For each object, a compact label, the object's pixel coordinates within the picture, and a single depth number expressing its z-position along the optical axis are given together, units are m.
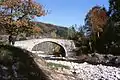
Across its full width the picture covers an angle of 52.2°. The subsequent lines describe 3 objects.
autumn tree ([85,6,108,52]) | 24.11
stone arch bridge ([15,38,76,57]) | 23.73
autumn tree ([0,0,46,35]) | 15.73
